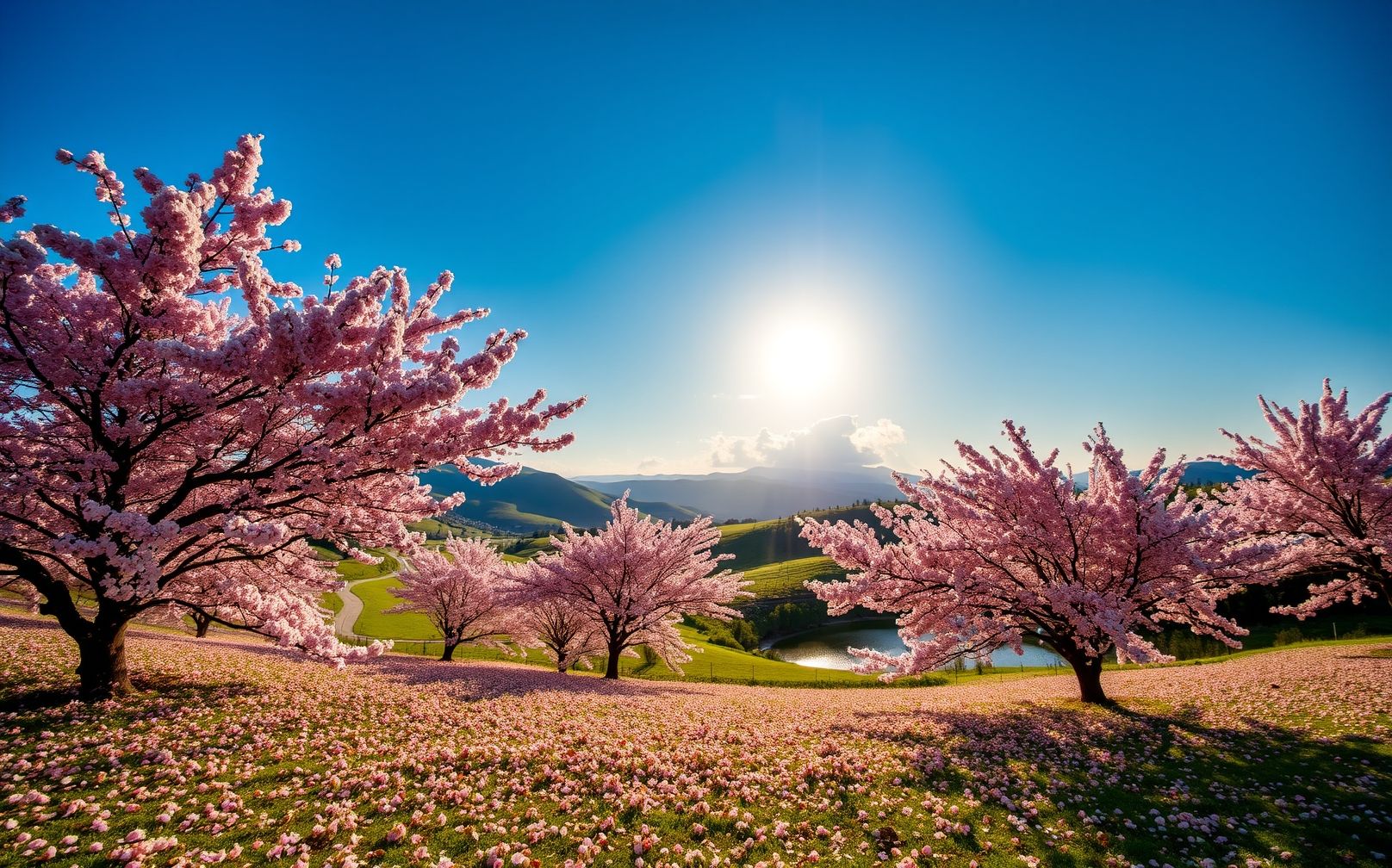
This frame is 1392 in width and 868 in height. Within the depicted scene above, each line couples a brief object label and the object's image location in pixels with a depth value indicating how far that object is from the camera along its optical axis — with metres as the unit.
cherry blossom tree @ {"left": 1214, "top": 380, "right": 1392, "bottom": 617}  14.18
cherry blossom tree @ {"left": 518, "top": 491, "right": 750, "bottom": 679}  24.59
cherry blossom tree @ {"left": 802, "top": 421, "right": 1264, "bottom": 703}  12.46
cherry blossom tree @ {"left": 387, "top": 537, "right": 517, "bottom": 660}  30.20
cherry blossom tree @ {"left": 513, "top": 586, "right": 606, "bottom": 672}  30.41
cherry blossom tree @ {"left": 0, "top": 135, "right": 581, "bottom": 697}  6.62
